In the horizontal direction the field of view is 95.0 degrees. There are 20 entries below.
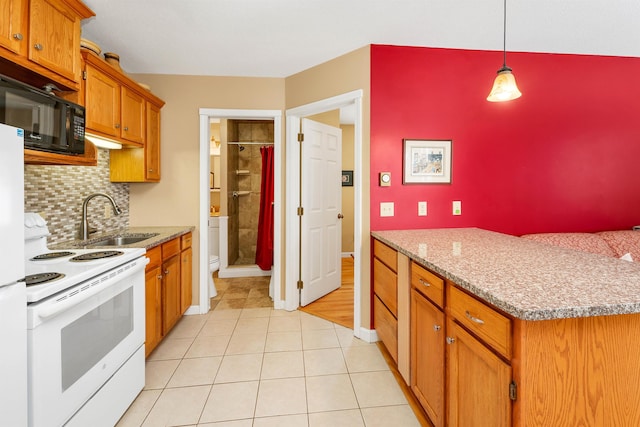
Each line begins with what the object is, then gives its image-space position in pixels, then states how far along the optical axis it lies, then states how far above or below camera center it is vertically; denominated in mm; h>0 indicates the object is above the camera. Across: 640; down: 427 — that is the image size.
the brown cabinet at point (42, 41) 1344 +857
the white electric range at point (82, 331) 1099 -551
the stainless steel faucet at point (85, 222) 2197 -99
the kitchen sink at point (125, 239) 2359 -247
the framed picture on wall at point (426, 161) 2443 +407
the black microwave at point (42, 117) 1241 +443
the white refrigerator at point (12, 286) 958 -261
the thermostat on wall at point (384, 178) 2418 +261
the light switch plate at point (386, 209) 2449 +5
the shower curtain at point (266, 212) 4211 -37
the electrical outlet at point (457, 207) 2508 +23
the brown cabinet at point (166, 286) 2119 -637
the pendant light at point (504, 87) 1646 +697
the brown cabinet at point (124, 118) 1963 +720
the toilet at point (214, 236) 4281 -390
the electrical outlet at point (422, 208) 2480 +14
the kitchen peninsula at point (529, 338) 861 -423
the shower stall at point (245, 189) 4363 +329
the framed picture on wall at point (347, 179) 5359 +561
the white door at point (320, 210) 3072 -5
